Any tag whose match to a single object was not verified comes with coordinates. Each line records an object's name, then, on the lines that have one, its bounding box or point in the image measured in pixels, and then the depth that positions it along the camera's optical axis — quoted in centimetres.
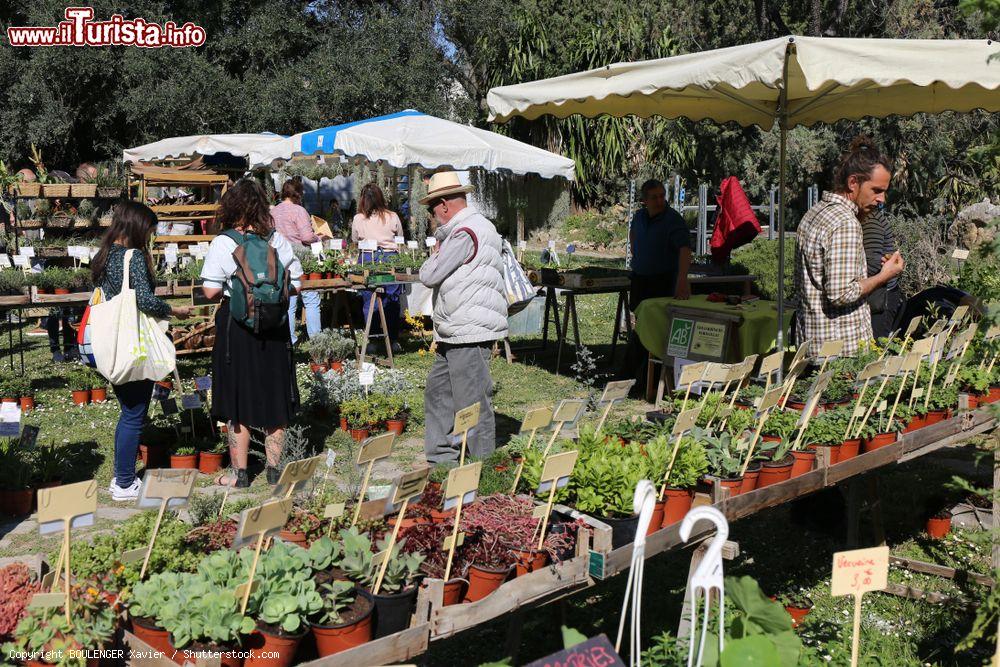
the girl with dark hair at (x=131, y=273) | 500
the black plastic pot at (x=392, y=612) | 245
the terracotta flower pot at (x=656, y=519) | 307
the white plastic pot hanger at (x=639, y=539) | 223
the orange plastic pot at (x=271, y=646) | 226
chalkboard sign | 195
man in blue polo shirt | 752
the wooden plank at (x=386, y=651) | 225
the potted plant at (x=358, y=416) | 675
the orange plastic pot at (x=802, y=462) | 370
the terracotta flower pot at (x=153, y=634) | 230
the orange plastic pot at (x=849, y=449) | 390
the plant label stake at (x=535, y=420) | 331
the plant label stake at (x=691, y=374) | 379
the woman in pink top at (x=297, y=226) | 959
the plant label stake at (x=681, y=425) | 311
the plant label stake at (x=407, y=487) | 267
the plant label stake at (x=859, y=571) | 223
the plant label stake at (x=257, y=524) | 227
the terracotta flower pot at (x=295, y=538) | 296
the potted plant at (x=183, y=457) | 581
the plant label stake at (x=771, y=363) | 384
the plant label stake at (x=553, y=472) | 279
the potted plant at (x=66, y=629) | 215
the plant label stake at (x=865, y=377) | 382
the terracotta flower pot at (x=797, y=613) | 378
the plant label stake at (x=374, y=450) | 284
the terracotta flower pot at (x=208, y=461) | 591
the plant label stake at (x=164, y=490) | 260
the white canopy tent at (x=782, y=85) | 437
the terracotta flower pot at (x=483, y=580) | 263
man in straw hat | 482
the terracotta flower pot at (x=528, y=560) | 273
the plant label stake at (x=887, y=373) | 389
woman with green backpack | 504
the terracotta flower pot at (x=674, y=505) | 320
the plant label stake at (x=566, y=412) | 332
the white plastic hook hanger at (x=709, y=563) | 205
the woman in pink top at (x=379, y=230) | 1032
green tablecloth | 657
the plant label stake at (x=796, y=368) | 392
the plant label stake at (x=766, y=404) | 347
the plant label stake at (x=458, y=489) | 261
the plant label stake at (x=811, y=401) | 364
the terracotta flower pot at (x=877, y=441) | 402
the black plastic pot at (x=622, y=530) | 292
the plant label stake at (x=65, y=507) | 229
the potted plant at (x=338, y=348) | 882
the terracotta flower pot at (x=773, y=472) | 354
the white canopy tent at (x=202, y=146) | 1314
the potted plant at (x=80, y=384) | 764
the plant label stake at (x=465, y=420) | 327
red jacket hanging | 847
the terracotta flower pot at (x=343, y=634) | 234
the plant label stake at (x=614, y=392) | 376
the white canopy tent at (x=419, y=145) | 1035
